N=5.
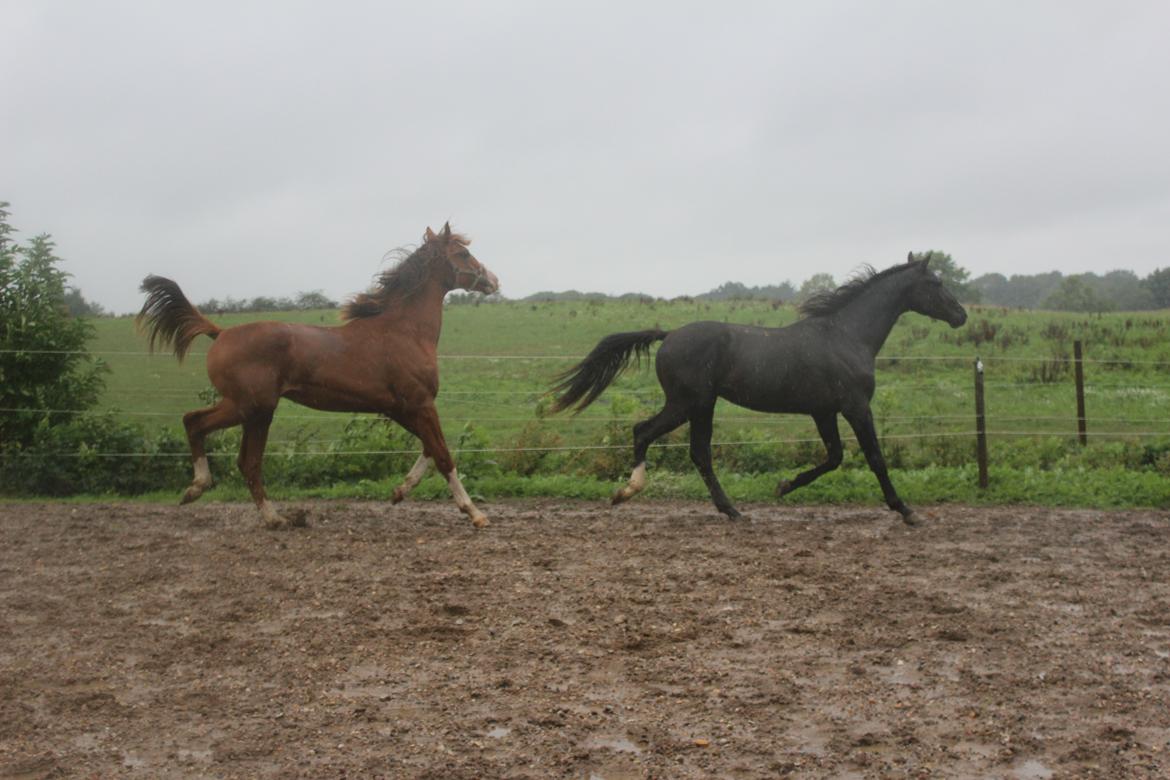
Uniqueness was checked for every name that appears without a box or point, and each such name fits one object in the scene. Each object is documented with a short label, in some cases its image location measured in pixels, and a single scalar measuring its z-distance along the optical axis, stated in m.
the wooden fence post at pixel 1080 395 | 9.99
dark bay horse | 7.64
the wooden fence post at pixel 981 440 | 8.73
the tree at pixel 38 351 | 9.67
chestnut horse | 7.14
